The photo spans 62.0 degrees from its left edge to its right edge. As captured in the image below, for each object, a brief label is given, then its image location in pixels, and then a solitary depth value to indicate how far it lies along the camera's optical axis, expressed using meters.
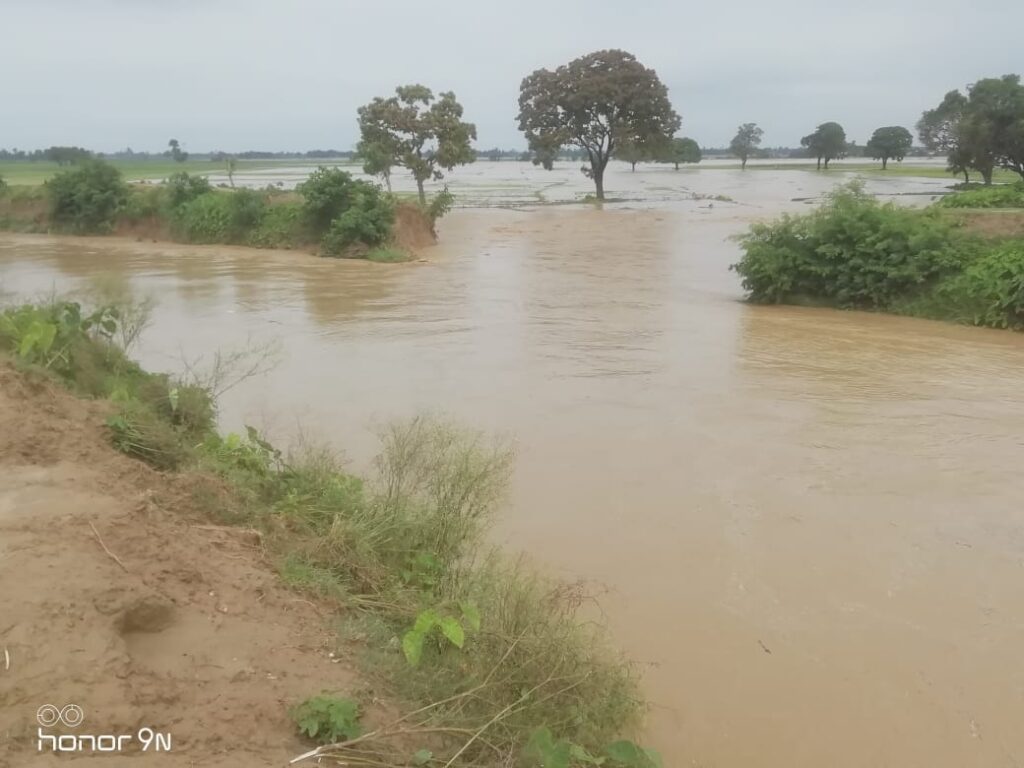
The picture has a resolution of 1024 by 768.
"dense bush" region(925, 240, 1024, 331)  15.36
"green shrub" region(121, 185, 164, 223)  32.25
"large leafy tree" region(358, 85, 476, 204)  33.16
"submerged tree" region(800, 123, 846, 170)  95.12
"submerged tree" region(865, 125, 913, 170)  88.25
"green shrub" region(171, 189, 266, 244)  29.59
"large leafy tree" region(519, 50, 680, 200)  43.59
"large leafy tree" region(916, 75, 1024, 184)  40.66
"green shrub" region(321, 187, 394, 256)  25.53
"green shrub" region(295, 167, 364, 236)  26.58
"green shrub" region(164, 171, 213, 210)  31.45
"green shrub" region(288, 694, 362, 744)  3.51
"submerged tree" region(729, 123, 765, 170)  122.12
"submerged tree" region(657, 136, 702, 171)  108.94
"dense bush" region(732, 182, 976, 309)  17.00
